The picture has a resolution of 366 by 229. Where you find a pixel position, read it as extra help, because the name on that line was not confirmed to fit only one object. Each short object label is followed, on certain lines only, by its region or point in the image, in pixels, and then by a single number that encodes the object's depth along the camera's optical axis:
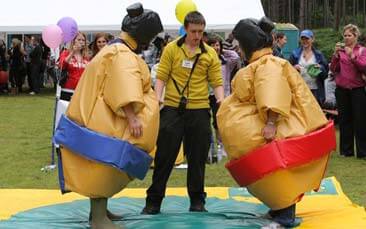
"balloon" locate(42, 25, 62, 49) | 12.15
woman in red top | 11.14
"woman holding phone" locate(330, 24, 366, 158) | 11.90
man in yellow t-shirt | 7.94
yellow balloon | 9.10
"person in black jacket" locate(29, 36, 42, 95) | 27.33
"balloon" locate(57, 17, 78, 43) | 11.96
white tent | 21.60
